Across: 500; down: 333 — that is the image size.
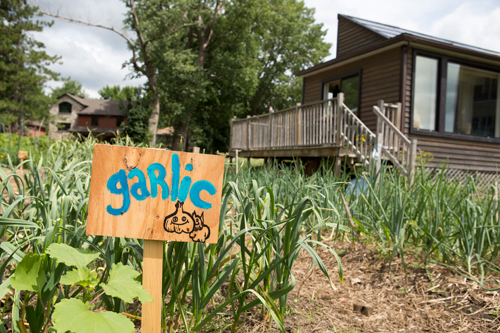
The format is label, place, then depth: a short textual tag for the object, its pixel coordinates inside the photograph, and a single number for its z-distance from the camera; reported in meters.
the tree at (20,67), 23.45
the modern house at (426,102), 8.20
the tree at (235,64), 21.09
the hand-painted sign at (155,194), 1.25
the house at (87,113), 42.19
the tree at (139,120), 20.08
